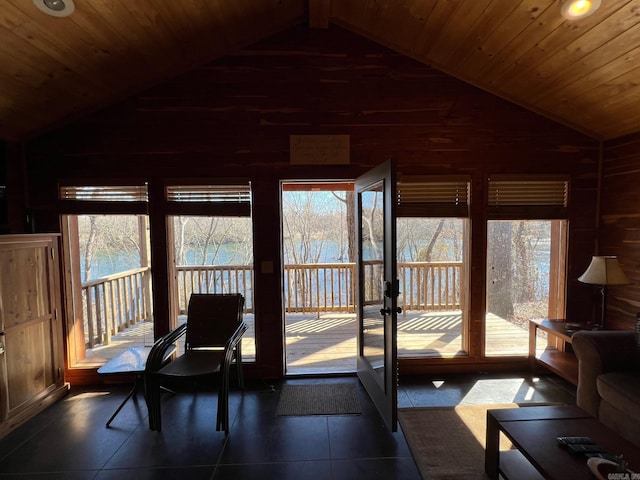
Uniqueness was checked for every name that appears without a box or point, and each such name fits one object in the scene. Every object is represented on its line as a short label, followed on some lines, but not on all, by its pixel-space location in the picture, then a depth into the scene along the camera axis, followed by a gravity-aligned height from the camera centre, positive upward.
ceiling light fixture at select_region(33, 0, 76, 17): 1.87 +1.25
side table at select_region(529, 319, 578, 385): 2.87 -1.23
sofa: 2.13 -1.01
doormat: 2.74 -1.46
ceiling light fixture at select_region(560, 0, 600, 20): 1.91 +1.23
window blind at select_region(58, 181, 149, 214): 3.14 +0.30
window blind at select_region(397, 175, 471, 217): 3.24 +0.28
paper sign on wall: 3.16 +0.72
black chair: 2.82 -0.88
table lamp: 2.80 -0.41
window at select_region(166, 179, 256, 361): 3.19 -0.11
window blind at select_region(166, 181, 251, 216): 3.19 +0.28
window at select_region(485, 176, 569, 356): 3.29 -0.30
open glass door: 2.38 -0.48
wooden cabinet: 2.52 -0.77
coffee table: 1.50 -1.05
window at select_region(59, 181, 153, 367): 3.18 -0.39
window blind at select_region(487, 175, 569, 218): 3.29 +0.26
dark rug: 2.05 -1.46
